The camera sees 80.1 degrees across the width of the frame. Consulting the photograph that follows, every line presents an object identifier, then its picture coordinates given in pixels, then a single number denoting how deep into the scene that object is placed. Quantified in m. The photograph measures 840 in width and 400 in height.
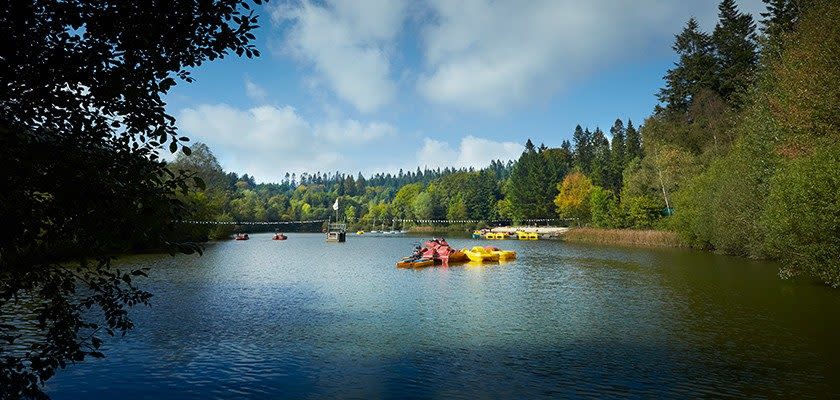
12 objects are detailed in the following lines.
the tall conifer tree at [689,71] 74.62
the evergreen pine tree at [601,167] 125.06
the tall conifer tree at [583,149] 145.88
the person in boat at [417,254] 50.70
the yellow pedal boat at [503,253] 54.46
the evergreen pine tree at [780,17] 50.09
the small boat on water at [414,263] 48.12
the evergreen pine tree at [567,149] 173.81
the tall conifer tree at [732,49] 69.50
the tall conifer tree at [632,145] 119.12
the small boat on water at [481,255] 52.35
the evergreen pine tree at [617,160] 122.69
